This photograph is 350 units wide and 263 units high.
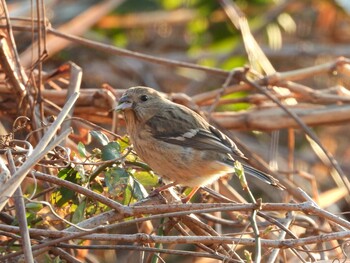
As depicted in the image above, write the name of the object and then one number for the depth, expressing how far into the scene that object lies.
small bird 7.61
